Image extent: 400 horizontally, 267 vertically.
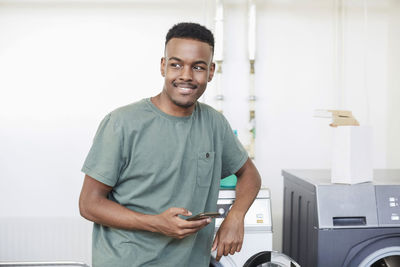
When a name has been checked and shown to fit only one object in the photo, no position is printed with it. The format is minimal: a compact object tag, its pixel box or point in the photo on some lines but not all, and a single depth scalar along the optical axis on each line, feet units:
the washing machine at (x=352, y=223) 5.72
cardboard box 5.88
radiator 8.73
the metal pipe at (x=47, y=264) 7.45
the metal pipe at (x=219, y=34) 8.27
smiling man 3.24
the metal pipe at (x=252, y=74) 8.32
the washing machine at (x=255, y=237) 5.82
